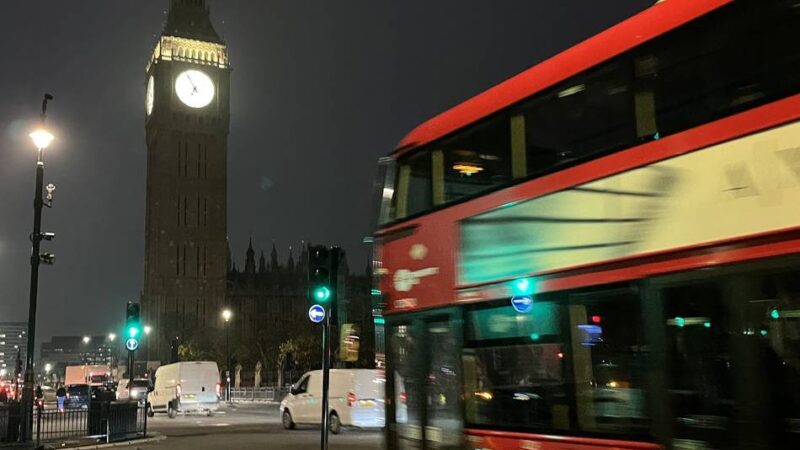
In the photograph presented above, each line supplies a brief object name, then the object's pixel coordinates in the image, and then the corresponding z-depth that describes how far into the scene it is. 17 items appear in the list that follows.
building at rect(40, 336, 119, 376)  182.38
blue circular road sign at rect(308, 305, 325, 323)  11.38
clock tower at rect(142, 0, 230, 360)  99.94
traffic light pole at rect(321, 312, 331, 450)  10.96
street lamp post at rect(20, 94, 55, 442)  18.00
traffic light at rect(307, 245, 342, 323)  11.36
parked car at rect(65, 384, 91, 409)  39.44
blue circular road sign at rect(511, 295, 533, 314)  6.17
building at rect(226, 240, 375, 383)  102.19
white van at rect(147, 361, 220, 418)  30.39
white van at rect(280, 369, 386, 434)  19.45
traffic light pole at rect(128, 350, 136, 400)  20.09
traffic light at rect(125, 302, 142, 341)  19.64
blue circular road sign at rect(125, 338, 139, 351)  19.79
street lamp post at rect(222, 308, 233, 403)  46.22
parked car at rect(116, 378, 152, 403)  38.64
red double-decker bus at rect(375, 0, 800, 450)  4.61
